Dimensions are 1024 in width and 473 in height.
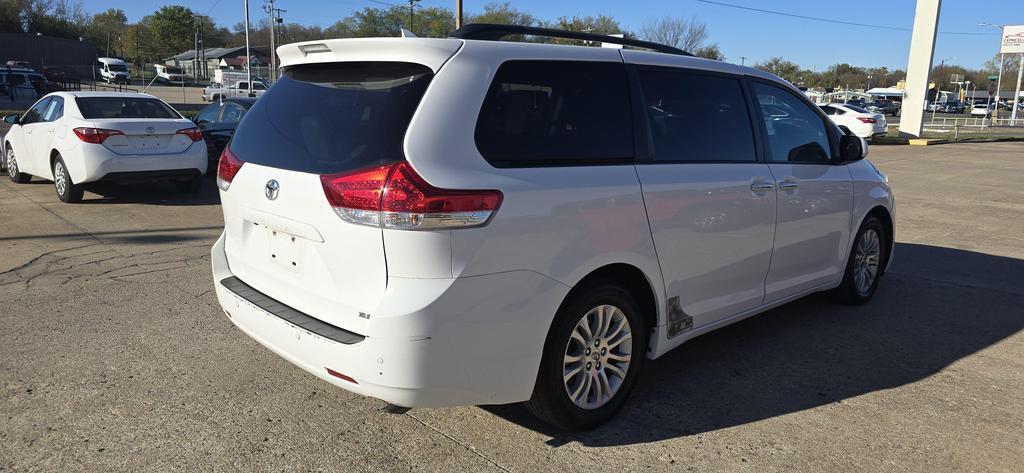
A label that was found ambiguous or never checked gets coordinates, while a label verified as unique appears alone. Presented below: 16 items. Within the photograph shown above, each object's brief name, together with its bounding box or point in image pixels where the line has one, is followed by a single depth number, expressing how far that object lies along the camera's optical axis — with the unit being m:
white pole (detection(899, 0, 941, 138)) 28.78
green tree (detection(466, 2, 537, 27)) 62.59
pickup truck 42.03
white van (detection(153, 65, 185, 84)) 72.06
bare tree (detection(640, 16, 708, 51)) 49.50
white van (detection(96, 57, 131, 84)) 62.11
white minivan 2.83
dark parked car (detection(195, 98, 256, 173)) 13.01
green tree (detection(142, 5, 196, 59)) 98.50
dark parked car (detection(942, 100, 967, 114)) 83.45
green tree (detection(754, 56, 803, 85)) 89.12
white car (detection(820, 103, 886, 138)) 27.23
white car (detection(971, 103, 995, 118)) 61.34
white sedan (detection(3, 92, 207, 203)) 9.44
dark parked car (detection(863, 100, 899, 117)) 63.53
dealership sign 46.68
